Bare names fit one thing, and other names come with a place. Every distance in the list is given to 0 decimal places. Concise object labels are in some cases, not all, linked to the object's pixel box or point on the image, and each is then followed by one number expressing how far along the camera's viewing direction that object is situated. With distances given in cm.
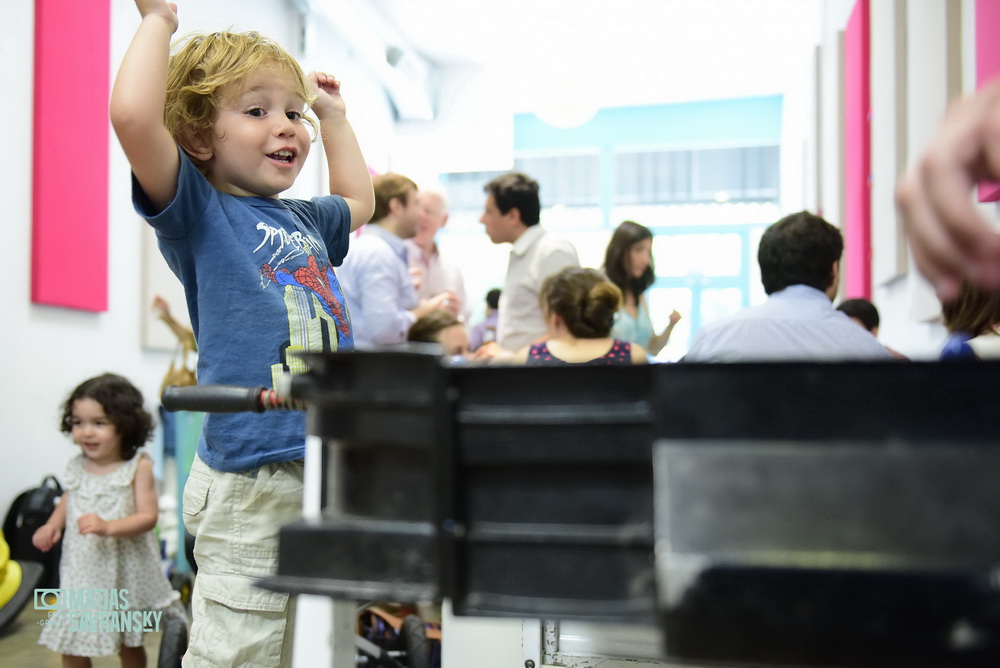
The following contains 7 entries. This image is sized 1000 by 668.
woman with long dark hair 359
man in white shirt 322
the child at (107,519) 227
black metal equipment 48
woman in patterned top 253
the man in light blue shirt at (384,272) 297
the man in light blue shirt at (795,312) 218
